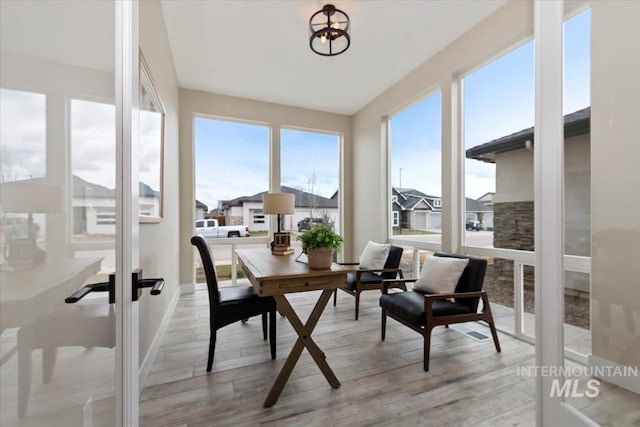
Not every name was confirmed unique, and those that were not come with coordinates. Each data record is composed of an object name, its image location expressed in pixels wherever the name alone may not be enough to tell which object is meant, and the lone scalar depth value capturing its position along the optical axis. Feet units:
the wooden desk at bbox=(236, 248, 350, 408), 5.73
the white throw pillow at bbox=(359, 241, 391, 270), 11.63
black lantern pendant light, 8.29
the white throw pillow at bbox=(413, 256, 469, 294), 8.10
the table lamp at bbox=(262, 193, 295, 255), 12.12
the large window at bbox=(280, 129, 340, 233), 16.10
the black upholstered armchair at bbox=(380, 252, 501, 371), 7.08
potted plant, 6.51
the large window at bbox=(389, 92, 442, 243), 11.54
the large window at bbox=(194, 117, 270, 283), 14.61
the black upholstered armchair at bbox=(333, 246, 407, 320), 10.43
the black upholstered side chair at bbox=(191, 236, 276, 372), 6.95
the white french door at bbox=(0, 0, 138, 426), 1.88
